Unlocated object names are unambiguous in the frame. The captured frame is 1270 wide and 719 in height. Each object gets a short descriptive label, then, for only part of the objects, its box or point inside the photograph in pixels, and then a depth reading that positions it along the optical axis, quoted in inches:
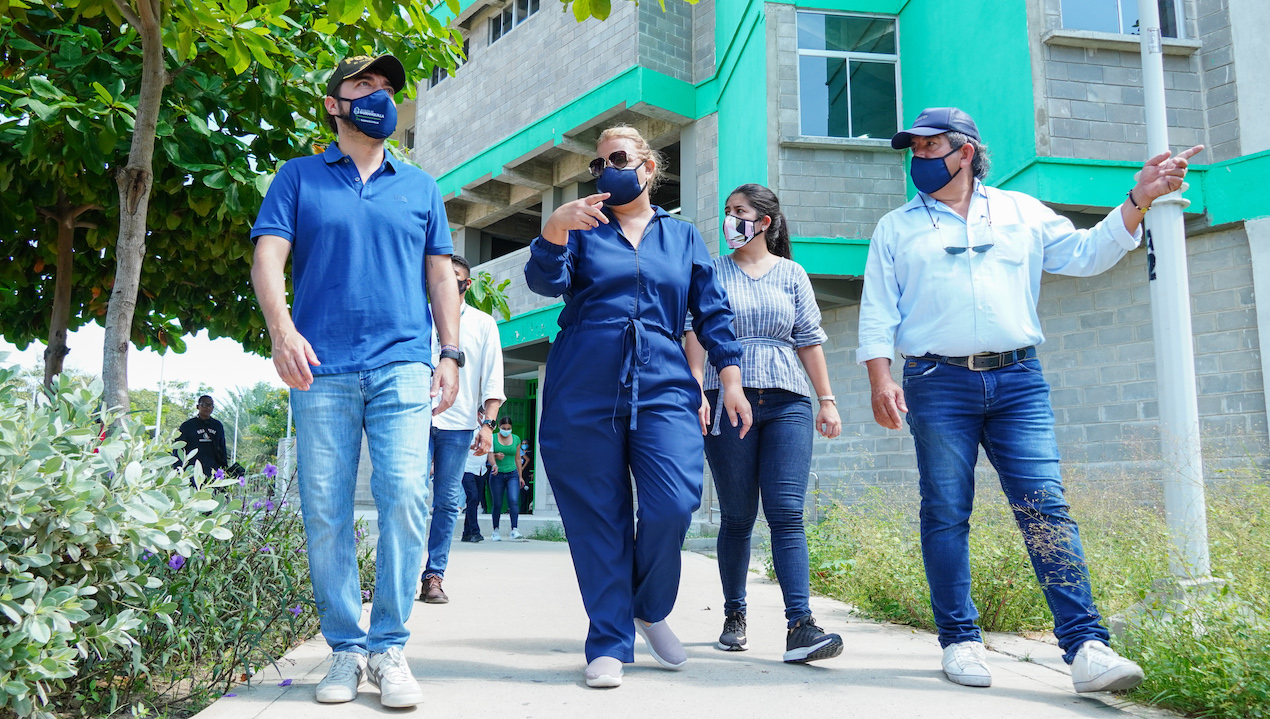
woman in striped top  157.2
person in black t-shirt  449.7
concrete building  354.0
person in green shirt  496.1
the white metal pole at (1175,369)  141.3
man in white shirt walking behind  227.0
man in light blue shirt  134.6
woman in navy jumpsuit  138.0
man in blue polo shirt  127.0
